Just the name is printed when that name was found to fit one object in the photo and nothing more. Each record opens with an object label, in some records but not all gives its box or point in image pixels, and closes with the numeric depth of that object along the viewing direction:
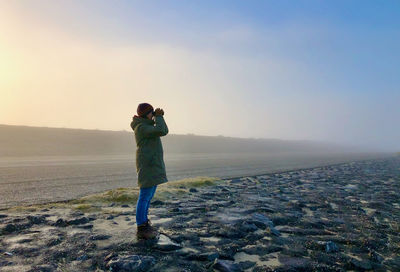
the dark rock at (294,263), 4.18
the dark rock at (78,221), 6.14
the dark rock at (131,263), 3.99
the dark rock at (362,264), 4.26
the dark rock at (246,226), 5.87
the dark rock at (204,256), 4.43
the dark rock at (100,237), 5.25
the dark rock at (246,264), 4.18
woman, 5.21
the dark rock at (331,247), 4.88
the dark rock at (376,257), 4.56
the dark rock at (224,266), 4.06
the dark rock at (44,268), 3.94
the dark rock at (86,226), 5.92
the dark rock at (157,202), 8.38
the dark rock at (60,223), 5.99
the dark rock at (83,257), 4.35
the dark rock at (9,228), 5.52
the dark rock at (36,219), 6.18
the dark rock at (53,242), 4.92
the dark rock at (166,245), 4.75
